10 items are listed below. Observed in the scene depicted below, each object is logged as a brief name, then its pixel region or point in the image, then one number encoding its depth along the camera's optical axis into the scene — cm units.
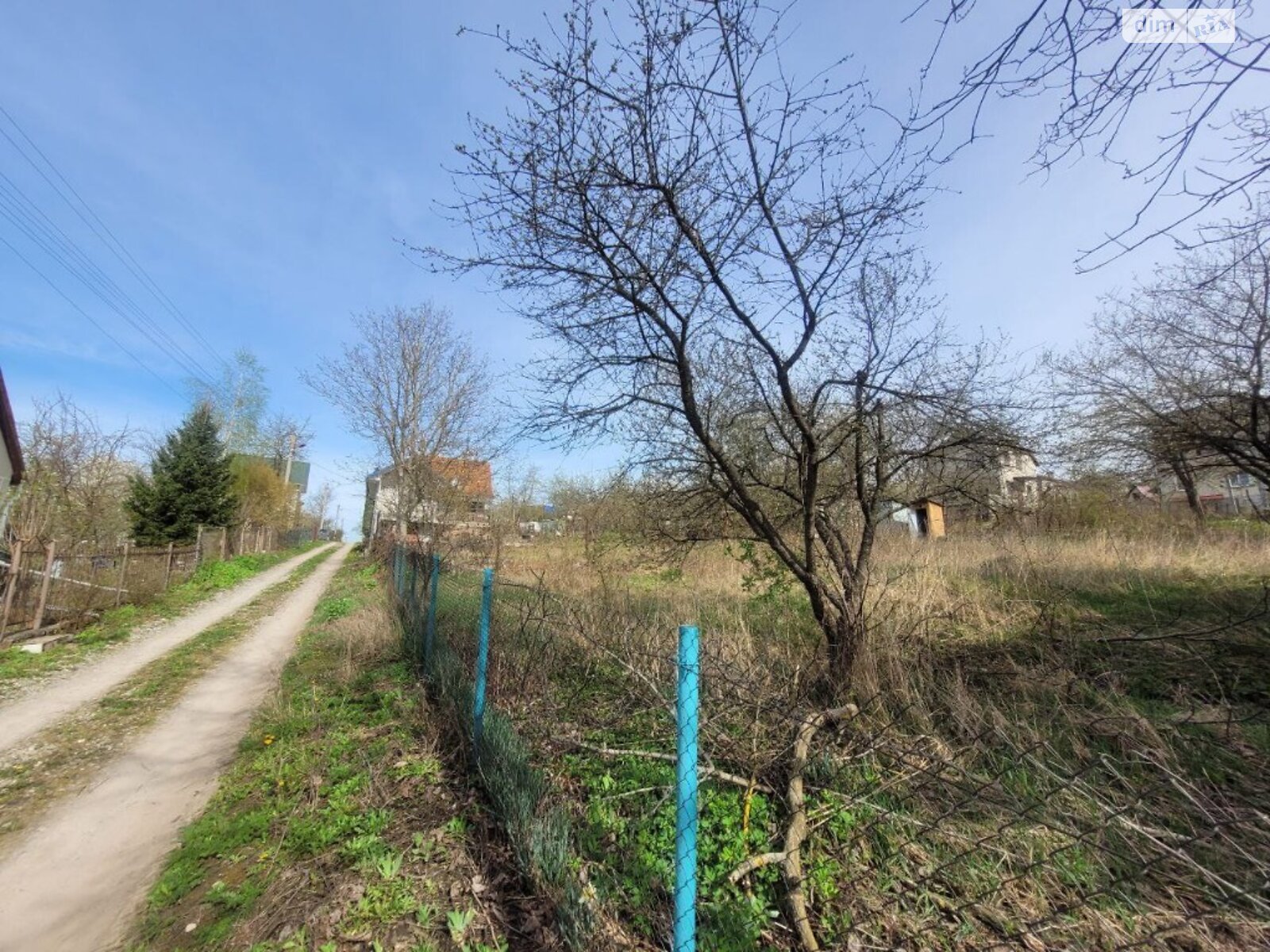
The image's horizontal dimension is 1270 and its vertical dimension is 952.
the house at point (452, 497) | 1859
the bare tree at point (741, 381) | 441
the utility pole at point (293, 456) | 4225
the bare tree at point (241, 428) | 3350
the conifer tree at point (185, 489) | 2216
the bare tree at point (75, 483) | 1377
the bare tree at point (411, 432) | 1984
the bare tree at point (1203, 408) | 750
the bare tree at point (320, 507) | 6007
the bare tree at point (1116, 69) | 192
